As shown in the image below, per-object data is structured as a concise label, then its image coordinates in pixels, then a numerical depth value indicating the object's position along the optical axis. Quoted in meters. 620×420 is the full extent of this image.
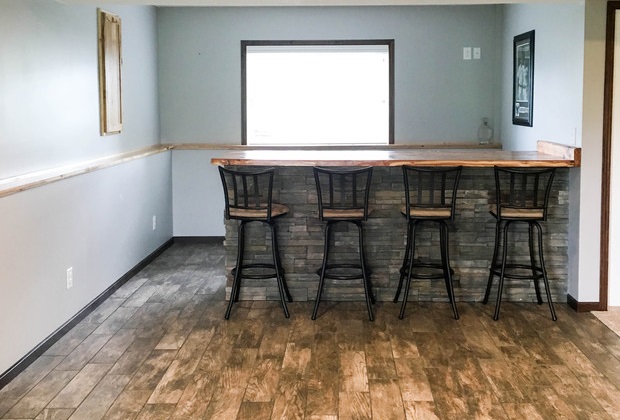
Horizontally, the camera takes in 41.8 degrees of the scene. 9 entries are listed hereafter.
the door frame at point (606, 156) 5.11
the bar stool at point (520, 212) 5.18
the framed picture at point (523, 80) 6.39
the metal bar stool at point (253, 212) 5.18
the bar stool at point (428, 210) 5.18
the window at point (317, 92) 7.79
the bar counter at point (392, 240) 5.57
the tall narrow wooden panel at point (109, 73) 5.76
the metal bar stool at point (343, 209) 5.14
